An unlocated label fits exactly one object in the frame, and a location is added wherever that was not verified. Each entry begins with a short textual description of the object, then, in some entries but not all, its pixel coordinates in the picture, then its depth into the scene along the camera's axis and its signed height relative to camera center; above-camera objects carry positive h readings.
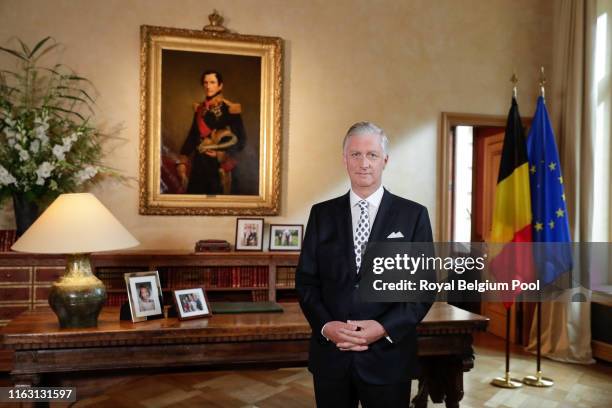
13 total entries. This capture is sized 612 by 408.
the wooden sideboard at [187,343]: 2.30 -0.63
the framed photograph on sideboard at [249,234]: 4.94 -0.26
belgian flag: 4.57 -0.05
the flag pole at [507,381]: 4.21 -1.37
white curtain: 4.96 +0.45
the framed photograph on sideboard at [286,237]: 5.03 -0.29
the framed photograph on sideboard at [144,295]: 2.53 -0.44
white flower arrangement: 4.31 +0.59
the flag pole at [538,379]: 4.28 -1.38
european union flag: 4.57 +0.08
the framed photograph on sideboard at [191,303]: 2.59 -0.49
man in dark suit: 1.79 -0.33
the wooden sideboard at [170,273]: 4.25 -0.59
